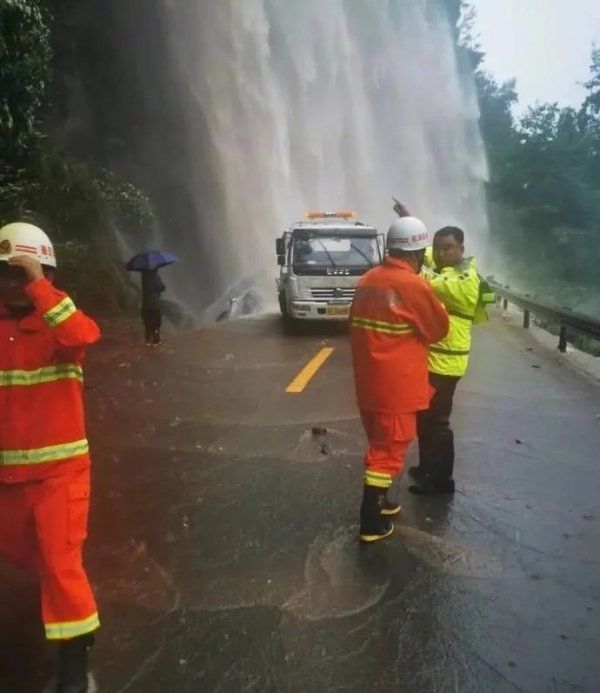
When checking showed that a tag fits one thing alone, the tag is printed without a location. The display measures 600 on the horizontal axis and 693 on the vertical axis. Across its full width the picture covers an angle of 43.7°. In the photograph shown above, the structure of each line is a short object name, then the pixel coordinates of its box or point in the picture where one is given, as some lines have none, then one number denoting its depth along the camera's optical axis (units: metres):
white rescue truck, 15.24
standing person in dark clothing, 13.67
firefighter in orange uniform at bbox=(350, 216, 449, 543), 4.21
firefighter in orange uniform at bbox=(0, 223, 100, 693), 2.74
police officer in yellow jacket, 4.87
